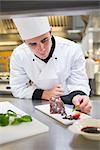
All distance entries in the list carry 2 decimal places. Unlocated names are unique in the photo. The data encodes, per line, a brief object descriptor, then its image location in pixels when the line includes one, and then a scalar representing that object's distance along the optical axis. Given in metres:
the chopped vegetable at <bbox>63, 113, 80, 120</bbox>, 0.82
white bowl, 0.64
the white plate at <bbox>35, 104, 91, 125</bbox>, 0.79
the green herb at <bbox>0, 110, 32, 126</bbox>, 0.76
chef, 1.23
